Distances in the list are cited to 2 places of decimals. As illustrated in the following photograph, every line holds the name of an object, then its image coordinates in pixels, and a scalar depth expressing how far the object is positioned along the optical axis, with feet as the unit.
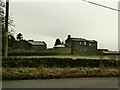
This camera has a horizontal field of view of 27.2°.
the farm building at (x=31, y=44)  264.27
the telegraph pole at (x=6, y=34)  68.81
